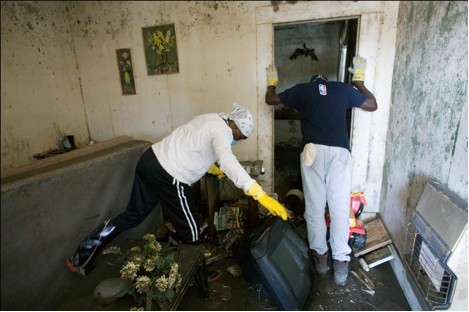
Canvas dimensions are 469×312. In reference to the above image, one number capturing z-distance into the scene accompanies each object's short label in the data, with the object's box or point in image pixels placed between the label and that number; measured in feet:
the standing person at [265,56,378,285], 5.68
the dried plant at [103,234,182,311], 3.44
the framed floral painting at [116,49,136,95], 8.37
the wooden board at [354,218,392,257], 6.53
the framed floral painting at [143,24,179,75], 7.95
